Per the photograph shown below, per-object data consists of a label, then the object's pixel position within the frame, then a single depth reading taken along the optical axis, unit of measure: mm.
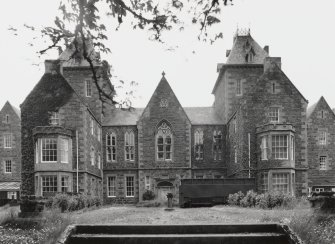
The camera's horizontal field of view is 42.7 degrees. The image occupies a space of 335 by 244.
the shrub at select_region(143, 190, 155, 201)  39656
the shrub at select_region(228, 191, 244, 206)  27506
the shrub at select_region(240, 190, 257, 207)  25344
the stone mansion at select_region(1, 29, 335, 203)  33344
